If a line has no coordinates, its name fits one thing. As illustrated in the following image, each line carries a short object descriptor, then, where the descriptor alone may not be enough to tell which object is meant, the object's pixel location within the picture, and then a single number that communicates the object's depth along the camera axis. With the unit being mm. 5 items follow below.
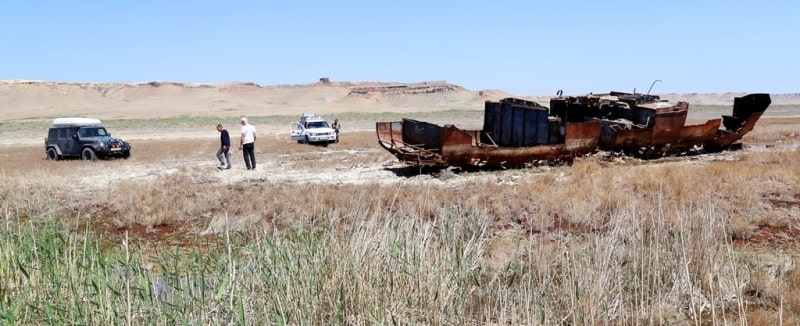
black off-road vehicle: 22750
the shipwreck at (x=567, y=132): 15781
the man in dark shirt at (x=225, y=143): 17453
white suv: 29698
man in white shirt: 16672
